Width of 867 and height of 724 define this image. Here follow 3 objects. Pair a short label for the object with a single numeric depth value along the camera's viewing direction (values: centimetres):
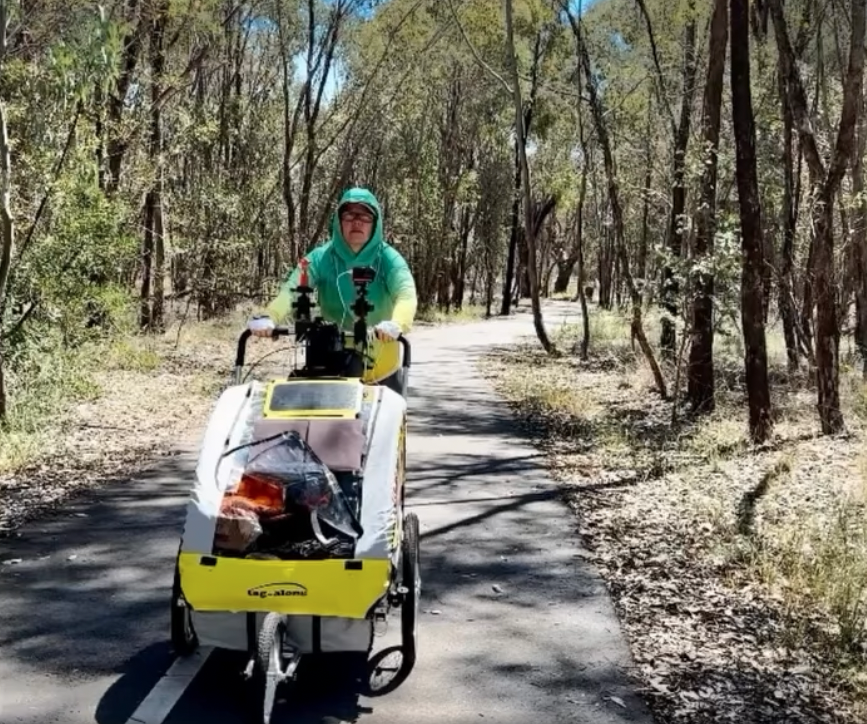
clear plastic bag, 374
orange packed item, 377
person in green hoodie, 535
